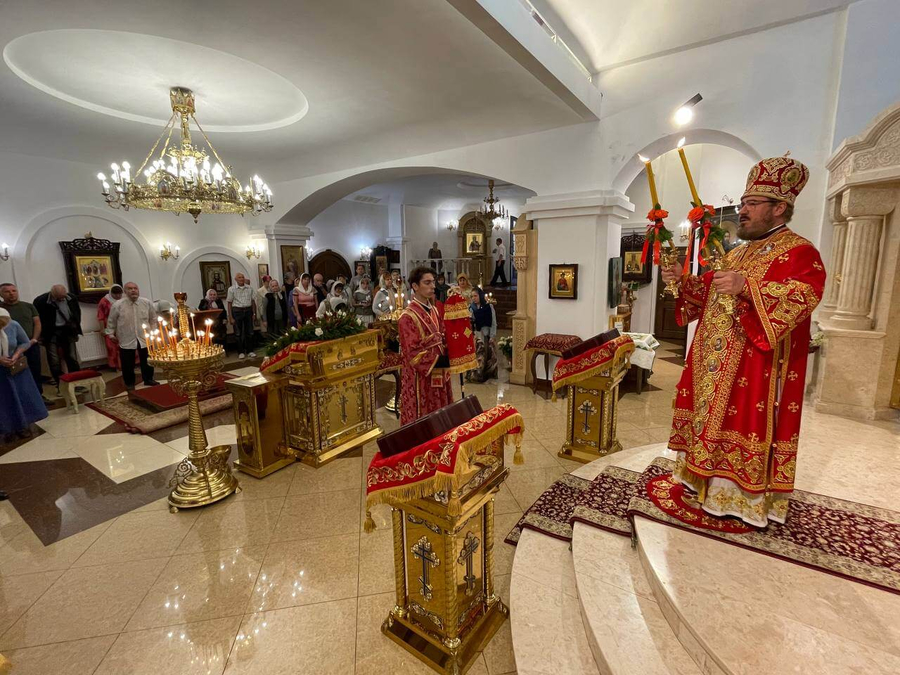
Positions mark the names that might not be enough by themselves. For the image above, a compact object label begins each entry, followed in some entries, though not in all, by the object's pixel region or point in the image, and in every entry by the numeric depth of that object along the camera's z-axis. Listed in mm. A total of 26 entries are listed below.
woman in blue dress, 5078
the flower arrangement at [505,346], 8023
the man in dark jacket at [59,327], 7496
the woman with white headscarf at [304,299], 9477
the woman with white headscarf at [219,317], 9998
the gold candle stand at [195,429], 3377
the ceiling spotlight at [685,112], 3152
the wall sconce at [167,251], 10156
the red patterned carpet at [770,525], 2161
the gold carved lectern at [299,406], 4258
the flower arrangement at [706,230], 2221
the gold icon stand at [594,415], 4242
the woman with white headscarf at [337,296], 8879
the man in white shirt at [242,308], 9977
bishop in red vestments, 2139
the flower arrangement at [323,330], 4480
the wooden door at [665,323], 11609
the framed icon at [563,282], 6793
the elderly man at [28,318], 6095
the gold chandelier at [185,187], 5273
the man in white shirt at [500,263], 17188
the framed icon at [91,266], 8727
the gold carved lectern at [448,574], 2088
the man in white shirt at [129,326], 7066
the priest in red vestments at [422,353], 4258
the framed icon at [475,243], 17688
